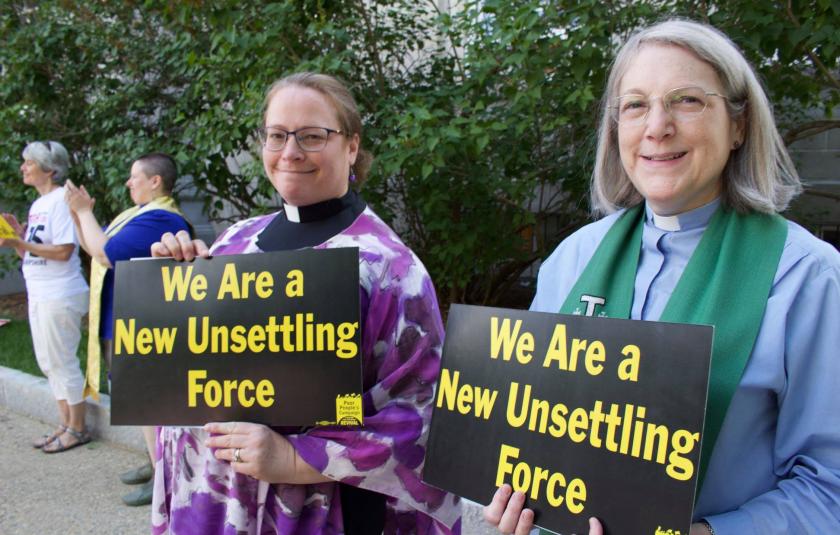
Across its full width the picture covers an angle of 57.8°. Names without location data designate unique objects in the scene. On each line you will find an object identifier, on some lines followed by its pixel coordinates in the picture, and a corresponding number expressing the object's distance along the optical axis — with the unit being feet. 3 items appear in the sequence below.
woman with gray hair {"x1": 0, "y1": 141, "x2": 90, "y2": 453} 17.04
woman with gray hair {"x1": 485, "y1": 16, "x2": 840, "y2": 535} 4.62
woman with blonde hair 6.41
